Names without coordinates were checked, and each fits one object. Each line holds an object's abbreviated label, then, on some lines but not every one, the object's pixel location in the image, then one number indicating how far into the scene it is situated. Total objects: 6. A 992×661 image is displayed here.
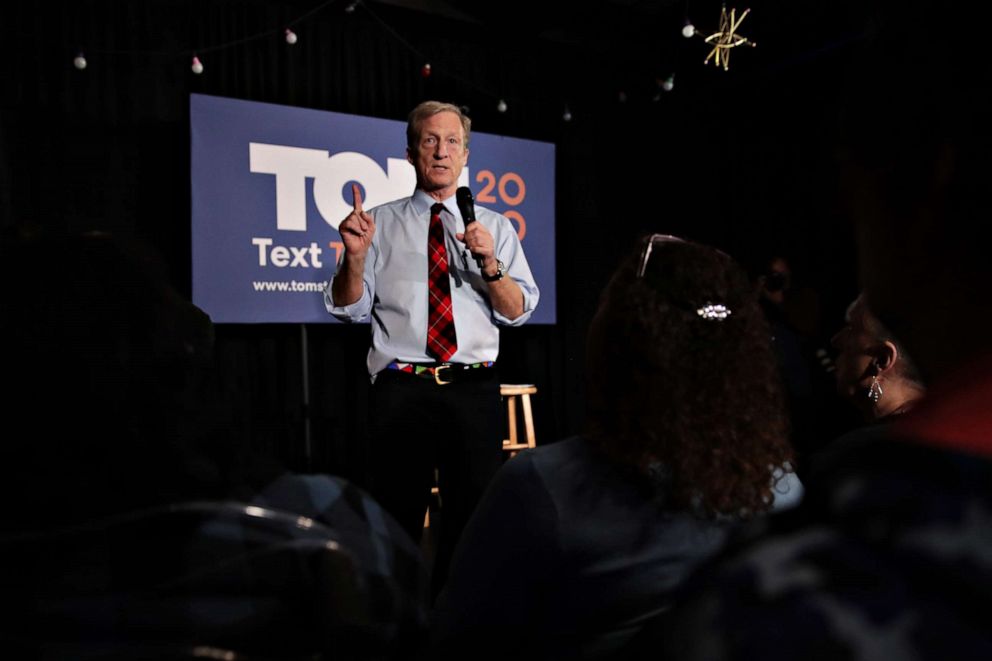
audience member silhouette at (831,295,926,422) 1.48
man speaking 1.93
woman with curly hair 0.75
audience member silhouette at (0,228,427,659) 0.53
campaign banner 3.38
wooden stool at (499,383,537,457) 3.89
